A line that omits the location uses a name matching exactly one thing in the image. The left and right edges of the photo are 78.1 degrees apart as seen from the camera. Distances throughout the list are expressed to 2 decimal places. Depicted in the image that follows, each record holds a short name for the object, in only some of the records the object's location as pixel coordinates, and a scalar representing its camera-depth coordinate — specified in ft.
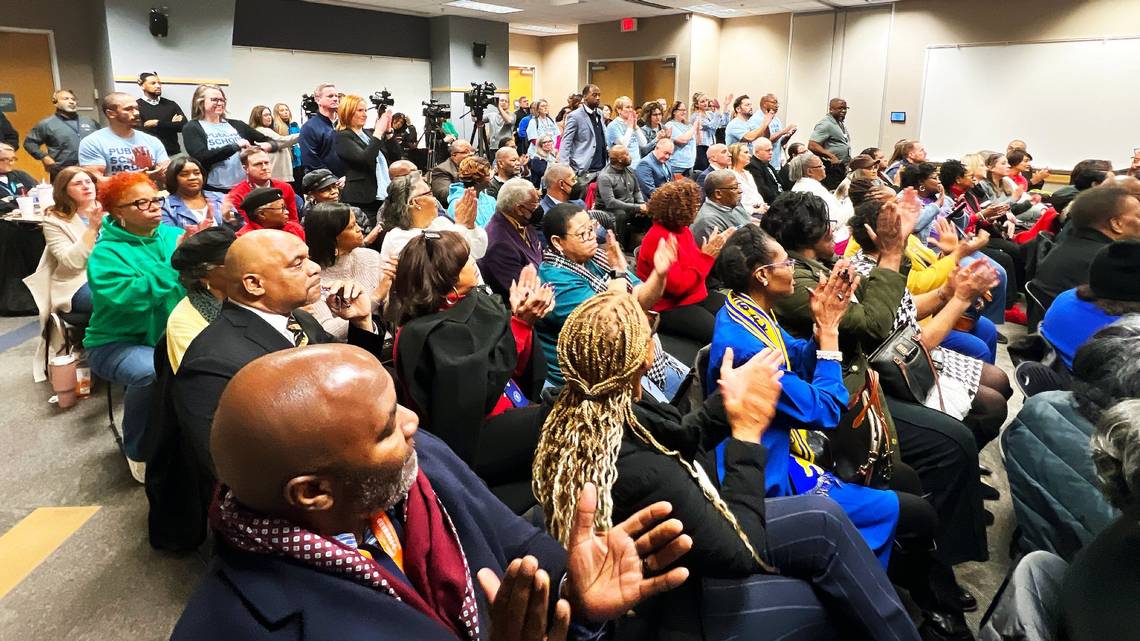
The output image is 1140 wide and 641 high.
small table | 16.47
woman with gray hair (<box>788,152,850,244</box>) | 16.80
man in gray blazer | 23.20
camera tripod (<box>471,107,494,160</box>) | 26.16
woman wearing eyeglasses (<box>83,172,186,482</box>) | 9.09
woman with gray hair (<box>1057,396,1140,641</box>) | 3.69
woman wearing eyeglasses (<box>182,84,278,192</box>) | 16.25
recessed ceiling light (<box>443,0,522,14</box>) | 37.29
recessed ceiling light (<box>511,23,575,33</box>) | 48.66
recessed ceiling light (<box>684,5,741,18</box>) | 39.73
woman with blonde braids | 4.59
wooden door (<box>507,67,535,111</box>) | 55.48
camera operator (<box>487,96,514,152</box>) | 29.86
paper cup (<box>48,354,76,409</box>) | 11.63
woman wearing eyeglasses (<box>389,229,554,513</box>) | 6.48
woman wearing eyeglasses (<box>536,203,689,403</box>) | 9.23
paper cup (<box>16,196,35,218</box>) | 15.61
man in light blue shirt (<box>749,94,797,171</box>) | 26.05
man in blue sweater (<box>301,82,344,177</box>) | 17.04
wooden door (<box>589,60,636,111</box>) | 45.73
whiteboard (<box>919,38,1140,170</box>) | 31.71
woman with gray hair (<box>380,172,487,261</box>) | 11.55
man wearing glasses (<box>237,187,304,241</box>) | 10.12
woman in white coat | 11.69
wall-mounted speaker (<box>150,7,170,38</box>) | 26.43
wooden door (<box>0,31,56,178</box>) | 28.66
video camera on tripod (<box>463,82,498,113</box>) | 25.95
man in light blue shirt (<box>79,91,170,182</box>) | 14.96
